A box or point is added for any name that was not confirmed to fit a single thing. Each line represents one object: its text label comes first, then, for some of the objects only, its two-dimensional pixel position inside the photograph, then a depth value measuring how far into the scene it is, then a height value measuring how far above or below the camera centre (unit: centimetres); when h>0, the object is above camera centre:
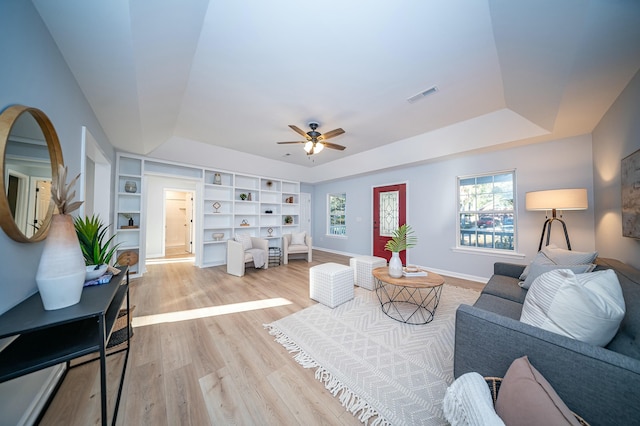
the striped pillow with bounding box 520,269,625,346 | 93 -44
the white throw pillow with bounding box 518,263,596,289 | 164 -50
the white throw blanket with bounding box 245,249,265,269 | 429 -86
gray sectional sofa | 75 -63
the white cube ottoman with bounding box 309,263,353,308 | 263 -92
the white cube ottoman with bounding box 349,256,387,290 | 323 -86
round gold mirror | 95 +26
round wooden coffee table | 227 -118
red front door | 486 +7
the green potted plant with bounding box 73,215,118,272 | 156 -19
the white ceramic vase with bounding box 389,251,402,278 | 245 -62
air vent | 256 +160
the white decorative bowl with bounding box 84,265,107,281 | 138 -38
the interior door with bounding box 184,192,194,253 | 658 -21
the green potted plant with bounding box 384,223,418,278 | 246 -41
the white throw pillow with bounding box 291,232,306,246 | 530 -60
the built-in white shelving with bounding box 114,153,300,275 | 399 +25
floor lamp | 251 +20
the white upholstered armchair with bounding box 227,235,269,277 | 403 -77
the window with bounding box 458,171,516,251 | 356 +8
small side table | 504 -104
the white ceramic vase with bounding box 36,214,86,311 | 98 -26
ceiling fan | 316 +126
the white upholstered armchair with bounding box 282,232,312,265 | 502 -72
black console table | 83 -60
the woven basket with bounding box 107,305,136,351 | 180 -110
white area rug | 130 -120
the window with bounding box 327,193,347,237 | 638 +4
